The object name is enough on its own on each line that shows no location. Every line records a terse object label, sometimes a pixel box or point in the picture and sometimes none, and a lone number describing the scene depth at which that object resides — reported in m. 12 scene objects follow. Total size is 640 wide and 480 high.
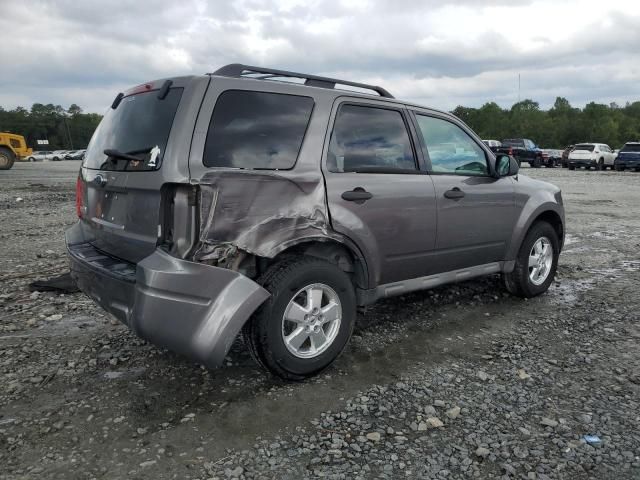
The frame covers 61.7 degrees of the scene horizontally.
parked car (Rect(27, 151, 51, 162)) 65.44
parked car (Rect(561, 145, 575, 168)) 33.08
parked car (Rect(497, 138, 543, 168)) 35.66
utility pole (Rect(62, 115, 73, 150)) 117.49
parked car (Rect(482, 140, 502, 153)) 34.86
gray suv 2.91
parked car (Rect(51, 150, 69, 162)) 71.11
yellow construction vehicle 25.91
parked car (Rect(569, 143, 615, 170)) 31.81
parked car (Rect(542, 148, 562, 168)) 36.56
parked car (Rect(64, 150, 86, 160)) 73.07
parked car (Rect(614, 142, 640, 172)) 30.05
